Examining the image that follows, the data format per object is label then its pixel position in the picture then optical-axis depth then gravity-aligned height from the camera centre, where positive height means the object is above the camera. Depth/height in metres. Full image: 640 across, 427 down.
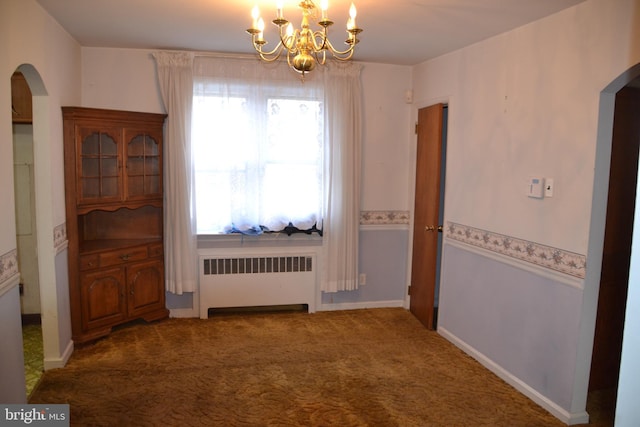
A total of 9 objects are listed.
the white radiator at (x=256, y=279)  4.46 -1.11
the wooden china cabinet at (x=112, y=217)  3.63 -0.51
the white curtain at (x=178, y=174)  4.14 -0.11
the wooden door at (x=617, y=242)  3.01 -0.47
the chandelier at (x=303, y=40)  2.12 +0.60
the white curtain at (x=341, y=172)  4.45 -0.06
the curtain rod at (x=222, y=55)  4.20 +0.98
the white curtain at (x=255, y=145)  4.27 +0.17
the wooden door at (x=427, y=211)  4.27 -0.41
